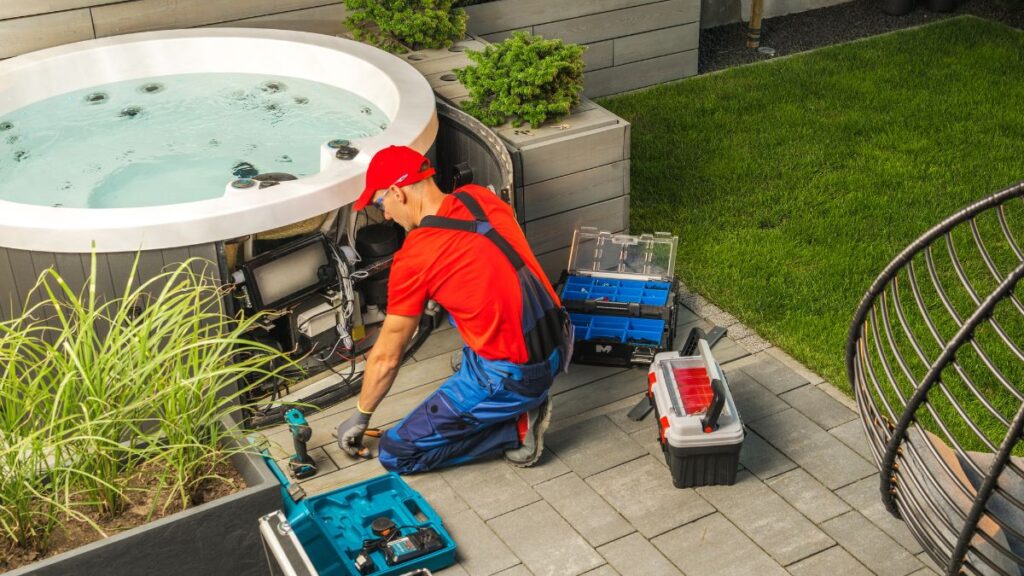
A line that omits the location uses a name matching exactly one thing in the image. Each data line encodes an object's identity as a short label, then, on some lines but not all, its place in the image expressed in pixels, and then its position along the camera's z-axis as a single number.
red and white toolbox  3.62
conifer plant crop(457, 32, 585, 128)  4.64
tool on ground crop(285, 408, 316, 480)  3.73
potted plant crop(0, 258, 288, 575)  2.42
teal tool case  3.22
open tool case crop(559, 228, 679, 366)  4.39
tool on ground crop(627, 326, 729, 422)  4.11
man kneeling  3.60
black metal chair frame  1.75
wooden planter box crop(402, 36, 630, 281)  4.63
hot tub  3.81
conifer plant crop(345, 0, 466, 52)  5.61
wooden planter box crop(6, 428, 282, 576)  2.37
